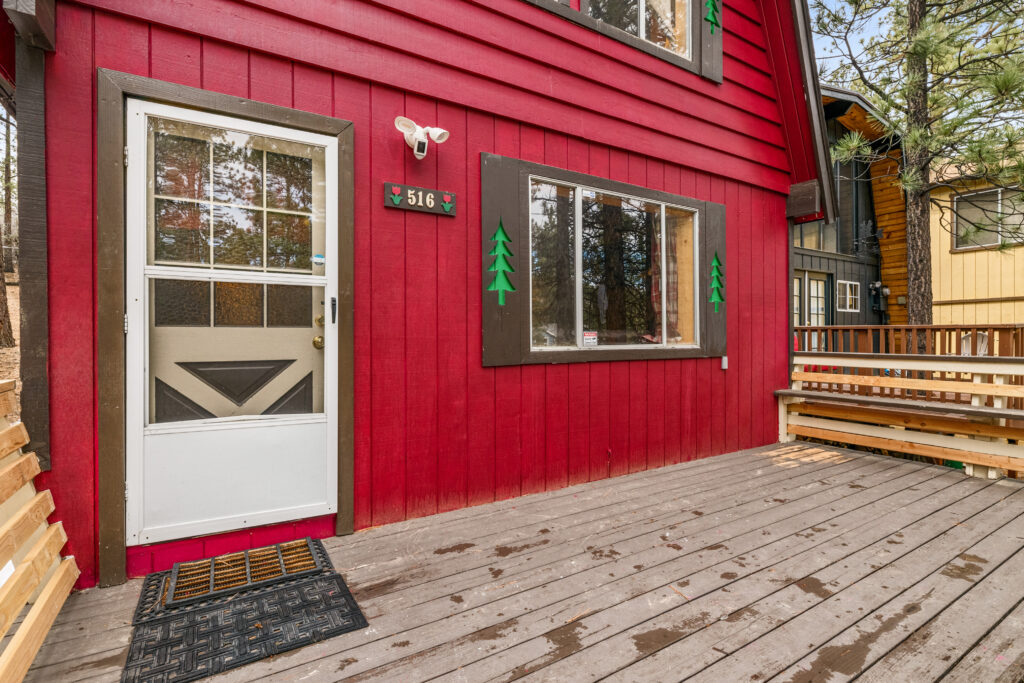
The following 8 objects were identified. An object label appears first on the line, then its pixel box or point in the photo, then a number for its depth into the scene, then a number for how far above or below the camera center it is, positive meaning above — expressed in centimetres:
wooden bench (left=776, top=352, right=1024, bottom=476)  323 -49
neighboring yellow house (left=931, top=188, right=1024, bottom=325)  752 +108
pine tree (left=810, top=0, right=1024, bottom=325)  457 +291
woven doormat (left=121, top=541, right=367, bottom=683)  137 -92
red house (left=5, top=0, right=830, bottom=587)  182 +43
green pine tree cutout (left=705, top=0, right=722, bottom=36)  368 +256
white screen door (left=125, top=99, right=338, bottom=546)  191 +9
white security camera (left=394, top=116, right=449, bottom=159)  231 +103
